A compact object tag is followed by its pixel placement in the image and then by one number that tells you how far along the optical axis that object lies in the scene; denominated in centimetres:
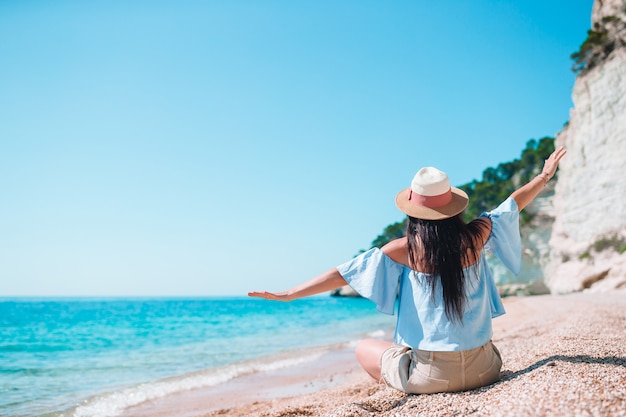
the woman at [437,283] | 291
